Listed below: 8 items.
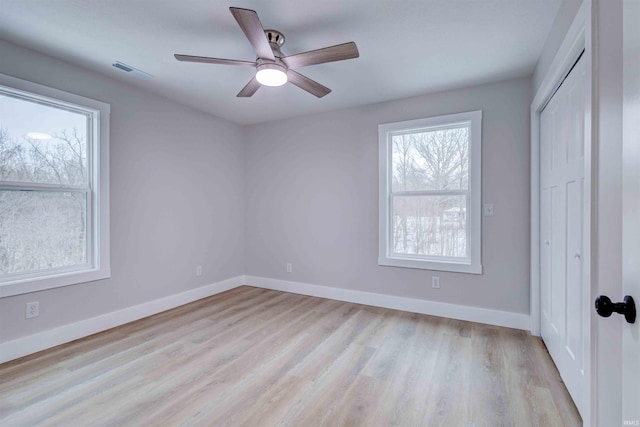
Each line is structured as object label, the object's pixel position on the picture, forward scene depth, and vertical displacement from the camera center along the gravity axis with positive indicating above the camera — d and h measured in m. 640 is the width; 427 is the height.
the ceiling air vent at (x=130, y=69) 2.69 +1.34
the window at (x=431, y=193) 3.22 +0.24
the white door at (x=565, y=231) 1.72 -0.12
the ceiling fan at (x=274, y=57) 1.81 +1.10
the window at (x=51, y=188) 2.43 +0.21
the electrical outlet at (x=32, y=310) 2.46 -0.82
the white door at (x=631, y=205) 0.76 +0.03
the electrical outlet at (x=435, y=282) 3.37 -0.78
